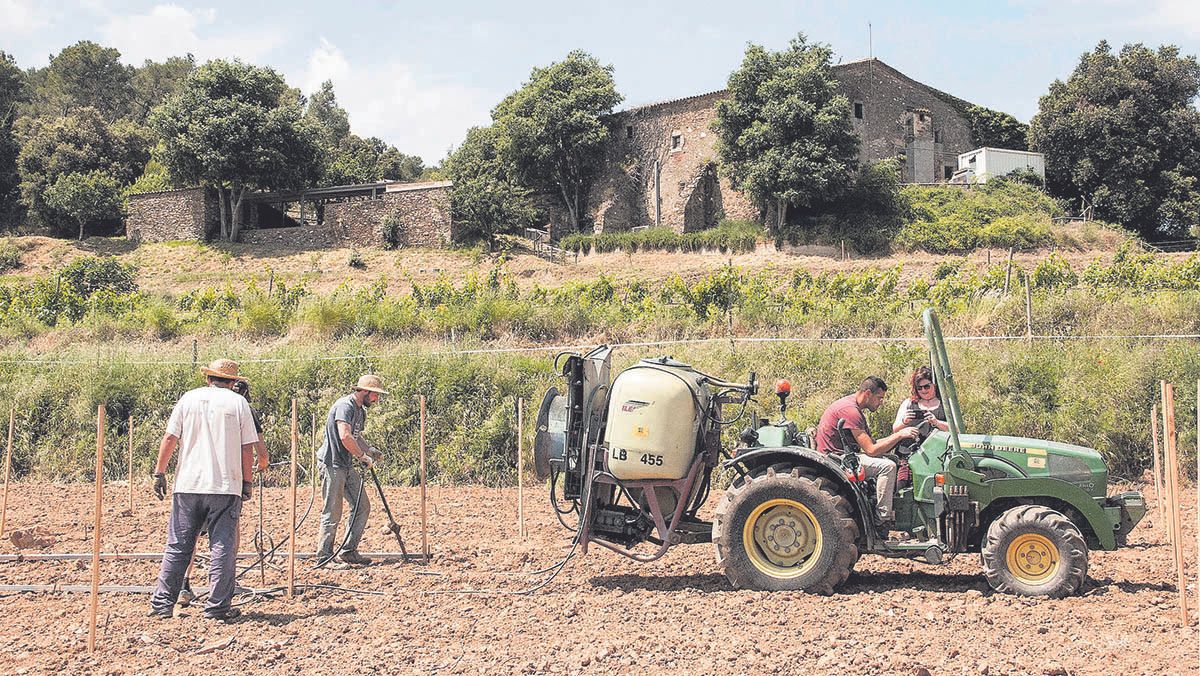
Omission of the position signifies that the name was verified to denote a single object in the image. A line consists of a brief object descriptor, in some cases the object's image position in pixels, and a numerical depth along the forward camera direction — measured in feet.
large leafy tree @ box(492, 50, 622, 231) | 132.98
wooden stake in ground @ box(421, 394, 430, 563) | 28.43
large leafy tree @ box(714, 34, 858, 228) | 112.37
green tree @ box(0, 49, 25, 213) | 156.35
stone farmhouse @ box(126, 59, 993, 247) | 130.52
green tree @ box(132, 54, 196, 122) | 237.25
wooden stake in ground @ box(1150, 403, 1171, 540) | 27.86
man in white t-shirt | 22.53
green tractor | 23.12
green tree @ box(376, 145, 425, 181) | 183.36
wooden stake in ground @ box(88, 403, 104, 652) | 19.97
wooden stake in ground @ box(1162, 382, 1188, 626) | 18.63
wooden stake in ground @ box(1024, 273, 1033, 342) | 49.37
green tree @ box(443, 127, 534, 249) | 127.85
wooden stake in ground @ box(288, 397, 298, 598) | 24.11
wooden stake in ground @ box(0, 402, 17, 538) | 32.94
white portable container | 125.49
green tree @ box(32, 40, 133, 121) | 236.02
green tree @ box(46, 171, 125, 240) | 142.82
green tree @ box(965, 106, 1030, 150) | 137.80
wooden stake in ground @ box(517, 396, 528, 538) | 31.14
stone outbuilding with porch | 132.98
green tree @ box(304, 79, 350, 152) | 238.27
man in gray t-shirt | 28.09
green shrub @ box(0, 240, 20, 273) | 127.75
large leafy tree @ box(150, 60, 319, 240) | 130.72
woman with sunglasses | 26.16
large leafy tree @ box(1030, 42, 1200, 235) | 116.26
